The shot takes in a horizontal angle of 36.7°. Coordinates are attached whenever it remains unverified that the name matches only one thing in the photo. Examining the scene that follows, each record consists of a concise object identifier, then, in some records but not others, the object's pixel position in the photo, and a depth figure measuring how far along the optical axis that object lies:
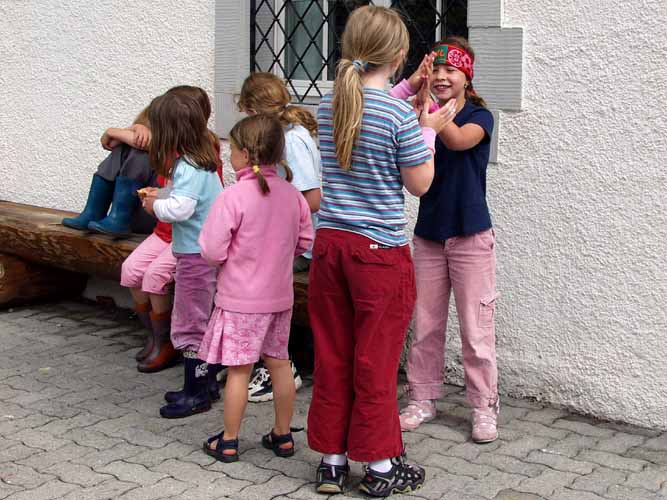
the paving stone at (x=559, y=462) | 3.89
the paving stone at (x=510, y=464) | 3.87
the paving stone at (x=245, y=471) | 3.84
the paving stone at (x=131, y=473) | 3.82
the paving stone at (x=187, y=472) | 3.83
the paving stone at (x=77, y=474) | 3.82
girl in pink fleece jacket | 3.85
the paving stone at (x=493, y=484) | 3.67
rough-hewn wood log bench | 5.81
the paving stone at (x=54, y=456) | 4.00
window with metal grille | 5.61
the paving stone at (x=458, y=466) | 3.86
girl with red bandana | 4.07
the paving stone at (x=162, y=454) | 4.02
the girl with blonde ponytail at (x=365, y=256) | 3.43
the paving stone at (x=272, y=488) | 3.67
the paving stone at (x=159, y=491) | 3.66
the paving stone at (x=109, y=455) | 4.02
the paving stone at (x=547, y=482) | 3.68
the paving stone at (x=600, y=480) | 3.71
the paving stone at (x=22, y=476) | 3.81
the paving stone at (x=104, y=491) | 3.67
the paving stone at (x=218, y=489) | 3.67
